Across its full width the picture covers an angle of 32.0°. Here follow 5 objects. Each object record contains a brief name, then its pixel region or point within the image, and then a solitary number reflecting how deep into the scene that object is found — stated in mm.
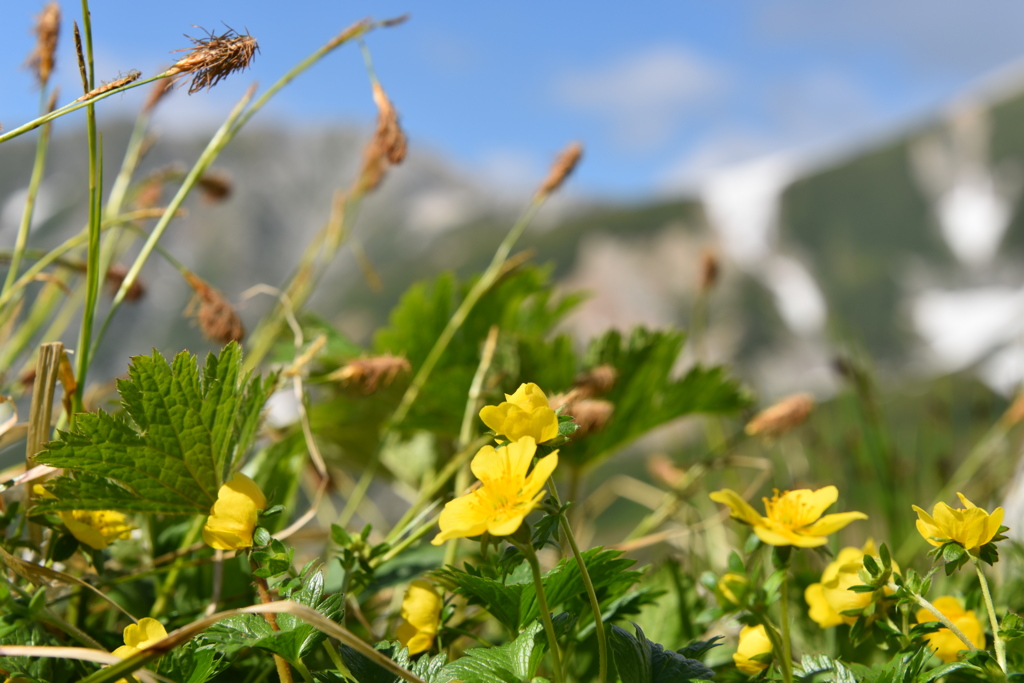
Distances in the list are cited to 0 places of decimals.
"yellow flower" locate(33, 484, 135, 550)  372
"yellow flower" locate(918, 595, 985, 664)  367
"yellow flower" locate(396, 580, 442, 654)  367
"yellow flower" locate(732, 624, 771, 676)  360
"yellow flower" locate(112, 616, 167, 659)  345
